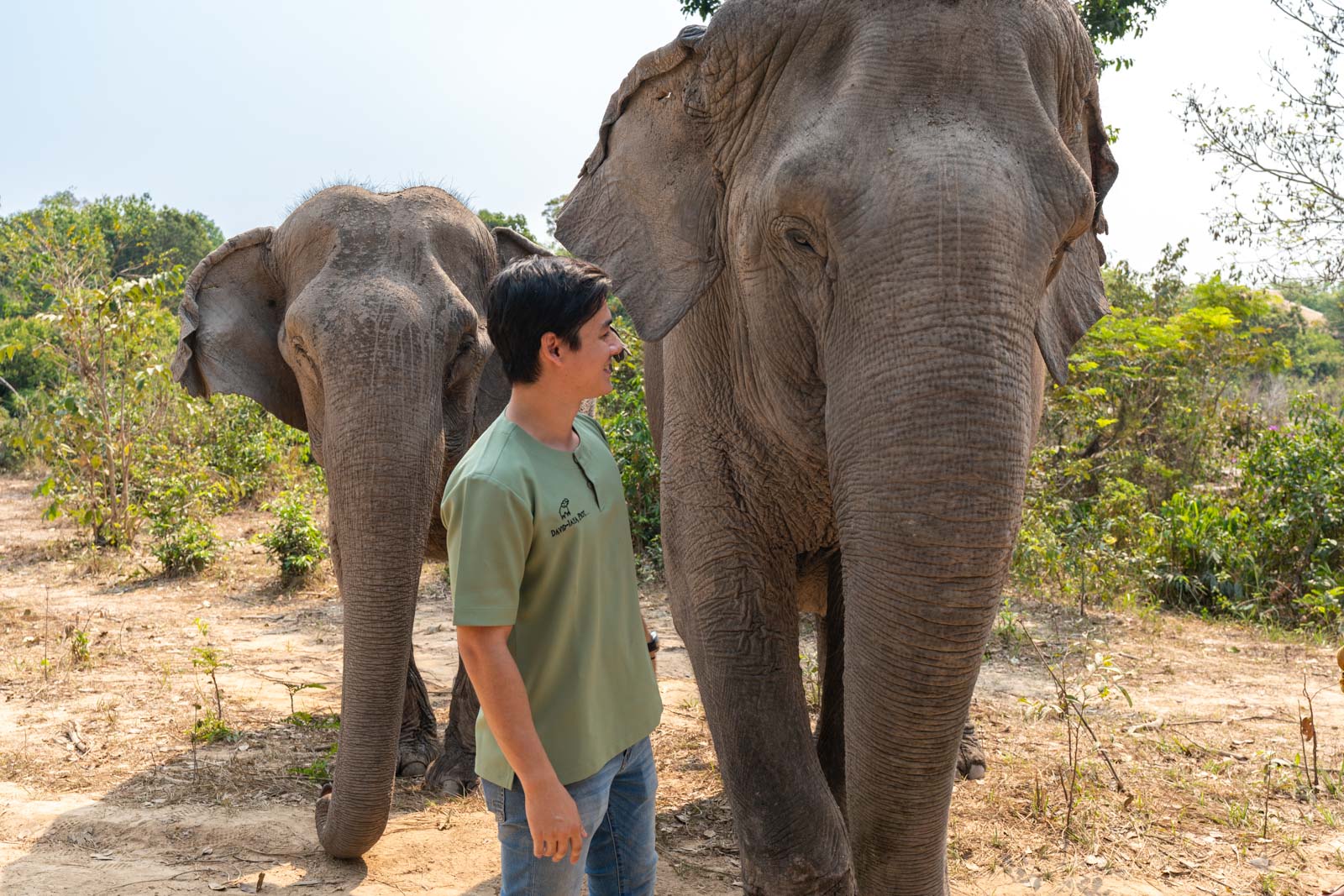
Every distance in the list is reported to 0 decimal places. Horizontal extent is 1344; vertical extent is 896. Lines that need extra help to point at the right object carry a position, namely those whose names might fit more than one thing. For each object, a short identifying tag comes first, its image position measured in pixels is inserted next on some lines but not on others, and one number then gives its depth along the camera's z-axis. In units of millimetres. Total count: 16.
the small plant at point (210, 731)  5156
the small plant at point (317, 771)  4773
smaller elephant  3816
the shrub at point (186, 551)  9383
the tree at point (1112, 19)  10784
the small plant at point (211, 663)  5184
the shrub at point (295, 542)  8961
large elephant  2295
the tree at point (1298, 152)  12211
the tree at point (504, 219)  29219
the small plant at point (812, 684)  5789
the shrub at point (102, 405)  10180
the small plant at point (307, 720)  5449
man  2070
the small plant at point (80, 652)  6375
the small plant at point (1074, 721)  4227
